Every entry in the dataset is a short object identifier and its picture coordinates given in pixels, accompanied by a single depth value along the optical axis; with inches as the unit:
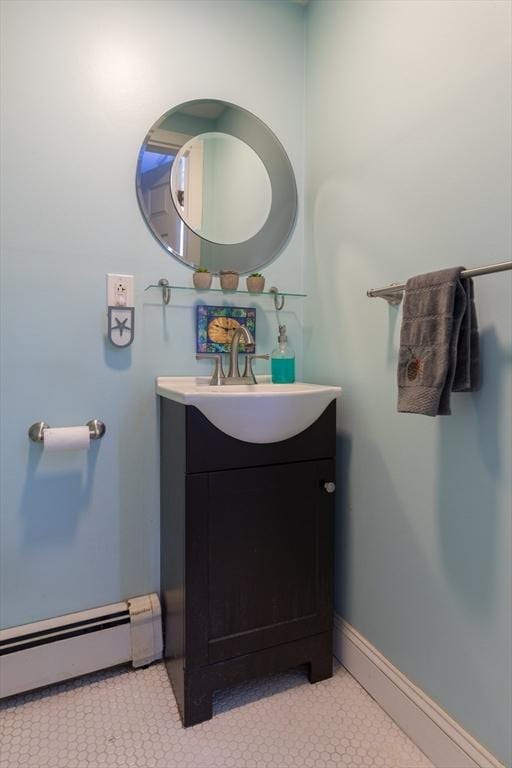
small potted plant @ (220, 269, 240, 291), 56.6
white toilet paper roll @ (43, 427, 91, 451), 47.6
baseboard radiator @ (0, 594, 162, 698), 47.9
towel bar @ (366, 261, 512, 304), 31.4
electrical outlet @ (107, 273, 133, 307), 52.8
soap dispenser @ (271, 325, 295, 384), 61.2
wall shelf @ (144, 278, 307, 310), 55.7
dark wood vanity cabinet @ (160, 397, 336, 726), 44.4
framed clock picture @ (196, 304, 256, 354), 58.1
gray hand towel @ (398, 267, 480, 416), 34.9
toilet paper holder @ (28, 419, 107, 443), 49.4
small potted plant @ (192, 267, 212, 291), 55.8
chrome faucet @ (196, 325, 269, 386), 56.3
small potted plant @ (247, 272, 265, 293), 59.1
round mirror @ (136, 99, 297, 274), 55.2
